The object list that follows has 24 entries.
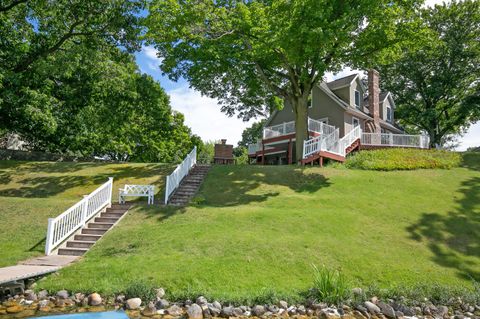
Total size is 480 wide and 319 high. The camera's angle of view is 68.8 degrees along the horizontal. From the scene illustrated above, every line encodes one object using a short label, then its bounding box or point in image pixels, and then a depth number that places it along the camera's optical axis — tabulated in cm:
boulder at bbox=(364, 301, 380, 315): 842
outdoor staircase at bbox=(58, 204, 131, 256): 1195
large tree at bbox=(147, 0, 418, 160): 1903
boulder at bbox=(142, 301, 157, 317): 786
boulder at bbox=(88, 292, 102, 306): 823
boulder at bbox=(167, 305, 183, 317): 792
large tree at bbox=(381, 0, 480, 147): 3494
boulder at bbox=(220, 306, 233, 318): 795
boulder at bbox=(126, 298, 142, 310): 812
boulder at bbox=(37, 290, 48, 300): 850
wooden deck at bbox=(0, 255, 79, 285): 845
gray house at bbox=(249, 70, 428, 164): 2672
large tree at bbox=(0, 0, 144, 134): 2080
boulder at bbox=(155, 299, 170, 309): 816
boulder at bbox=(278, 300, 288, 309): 831
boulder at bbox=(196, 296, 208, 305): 821
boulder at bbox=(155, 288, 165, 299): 848
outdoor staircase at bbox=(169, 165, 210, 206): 1759
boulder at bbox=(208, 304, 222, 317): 797
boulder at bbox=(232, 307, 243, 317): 797
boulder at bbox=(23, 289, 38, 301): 845
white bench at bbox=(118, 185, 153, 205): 1667
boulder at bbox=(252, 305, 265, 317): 804
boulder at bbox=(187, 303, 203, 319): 780
